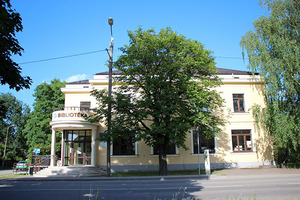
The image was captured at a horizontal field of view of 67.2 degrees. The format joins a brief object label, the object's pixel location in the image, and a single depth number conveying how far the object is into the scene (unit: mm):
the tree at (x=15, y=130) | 49406
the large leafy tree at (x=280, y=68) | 19094
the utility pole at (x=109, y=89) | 16423
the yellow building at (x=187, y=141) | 21125
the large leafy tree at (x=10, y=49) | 8695
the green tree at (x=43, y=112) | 34781
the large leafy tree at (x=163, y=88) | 15719
